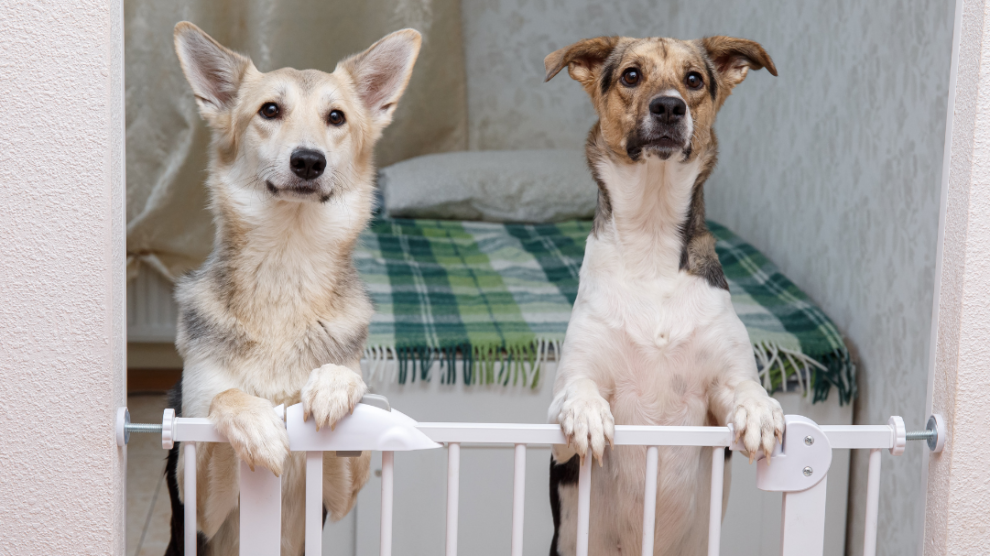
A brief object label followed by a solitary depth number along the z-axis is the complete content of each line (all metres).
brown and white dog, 1.58
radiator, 4.03
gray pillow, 3.91
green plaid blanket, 2.29
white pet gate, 1.17
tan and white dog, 1.45
